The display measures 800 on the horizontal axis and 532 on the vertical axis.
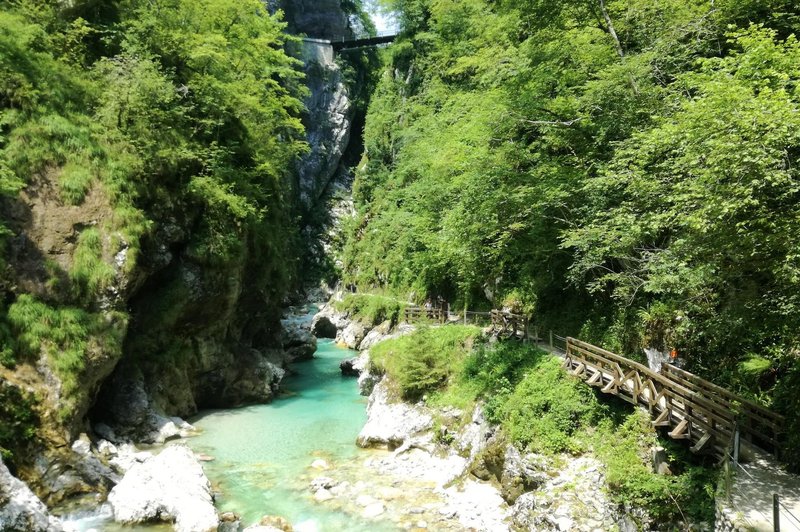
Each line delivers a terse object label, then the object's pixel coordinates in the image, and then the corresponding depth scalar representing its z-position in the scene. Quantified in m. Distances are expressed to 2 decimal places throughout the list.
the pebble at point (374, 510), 11.41
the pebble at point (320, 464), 14.30
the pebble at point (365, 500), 11.95
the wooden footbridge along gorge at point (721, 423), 6.77
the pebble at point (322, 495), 12.28
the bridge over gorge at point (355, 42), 56.53
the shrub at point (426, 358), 17.25
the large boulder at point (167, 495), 10.44
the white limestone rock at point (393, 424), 15.72
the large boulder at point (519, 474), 10.80
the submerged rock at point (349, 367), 27.08
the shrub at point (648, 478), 8.15
